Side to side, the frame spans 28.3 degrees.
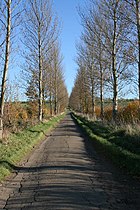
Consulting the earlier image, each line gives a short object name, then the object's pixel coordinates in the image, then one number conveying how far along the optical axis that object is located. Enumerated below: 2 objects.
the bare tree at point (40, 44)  27.39
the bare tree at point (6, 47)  13.89
